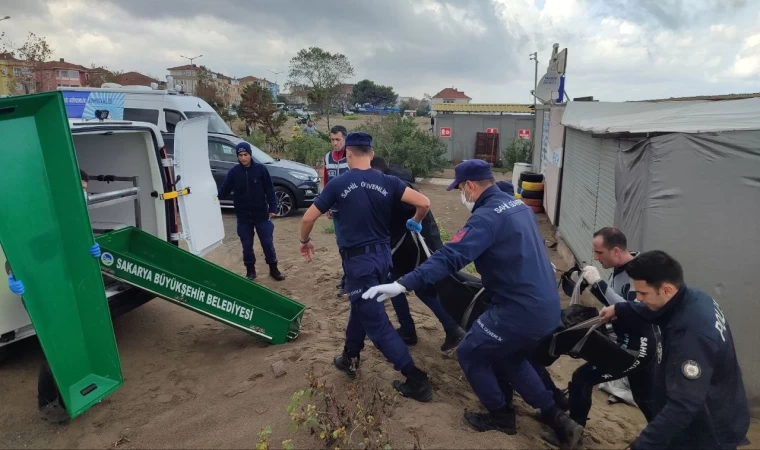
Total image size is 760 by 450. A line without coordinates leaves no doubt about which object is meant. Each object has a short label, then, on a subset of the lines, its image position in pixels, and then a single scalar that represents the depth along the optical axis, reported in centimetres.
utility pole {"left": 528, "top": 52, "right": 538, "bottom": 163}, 2273
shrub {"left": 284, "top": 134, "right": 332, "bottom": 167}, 1655
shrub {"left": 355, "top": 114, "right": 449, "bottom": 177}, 1705
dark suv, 1067
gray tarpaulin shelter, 405
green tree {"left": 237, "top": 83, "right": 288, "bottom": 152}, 2247
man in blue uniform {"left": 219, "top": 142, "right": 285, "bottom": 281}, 619
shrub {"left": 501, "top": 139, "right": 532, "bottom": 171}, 2005
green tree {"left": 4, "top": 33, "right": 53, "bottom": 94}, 2419
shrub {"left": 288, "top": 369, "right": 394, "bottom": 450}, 281
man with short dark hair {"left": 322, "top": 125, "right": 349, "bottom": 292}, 624
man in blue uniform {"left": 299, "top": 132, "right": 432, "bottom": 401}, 346
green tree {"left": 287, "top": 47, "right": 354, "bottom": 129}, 3475
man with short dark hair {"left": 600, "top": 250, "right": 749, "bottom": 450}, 229
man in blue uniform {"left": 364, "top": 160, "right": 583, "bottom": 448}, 289
